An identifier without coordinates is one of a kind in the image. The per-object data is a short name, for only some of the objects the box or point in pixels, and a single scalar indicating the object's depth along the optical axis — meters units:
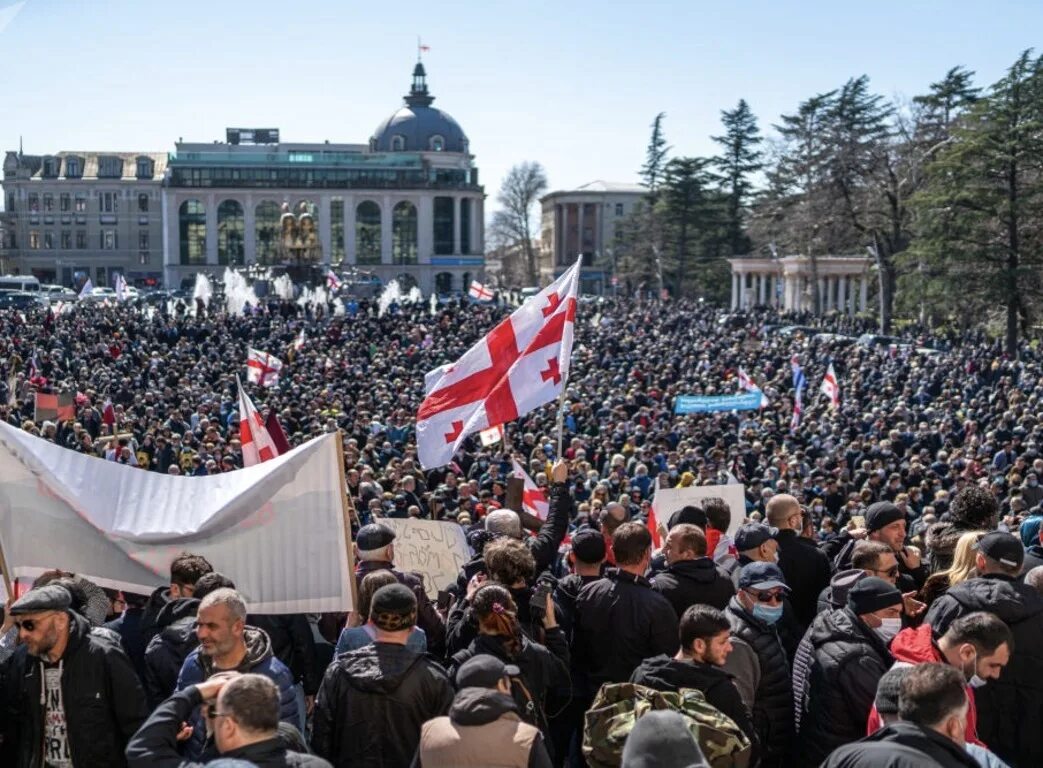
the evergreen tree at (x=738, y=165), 74.62
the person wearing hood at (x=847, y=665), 4.66
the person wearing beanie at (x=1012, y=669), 4.84
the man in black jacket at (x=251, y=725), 3.51
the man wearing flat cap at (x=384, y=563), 5.55
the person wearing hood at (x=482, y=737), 3.82
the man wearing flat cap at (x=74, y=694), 4.54
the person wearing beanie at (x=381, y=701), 4.49
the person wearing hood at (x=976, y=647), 4.38
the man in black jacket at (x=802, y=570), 6.44
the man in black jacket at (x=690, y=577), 5.64
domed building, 97.12
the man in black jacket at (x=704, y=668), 4.48
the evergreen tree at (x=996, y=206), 34.69
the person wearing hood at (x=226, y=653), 4.30
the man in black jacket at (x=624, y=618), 5.42
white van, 68.94
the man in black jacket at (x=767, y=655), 5.00
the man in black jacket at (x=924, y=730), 3.55
